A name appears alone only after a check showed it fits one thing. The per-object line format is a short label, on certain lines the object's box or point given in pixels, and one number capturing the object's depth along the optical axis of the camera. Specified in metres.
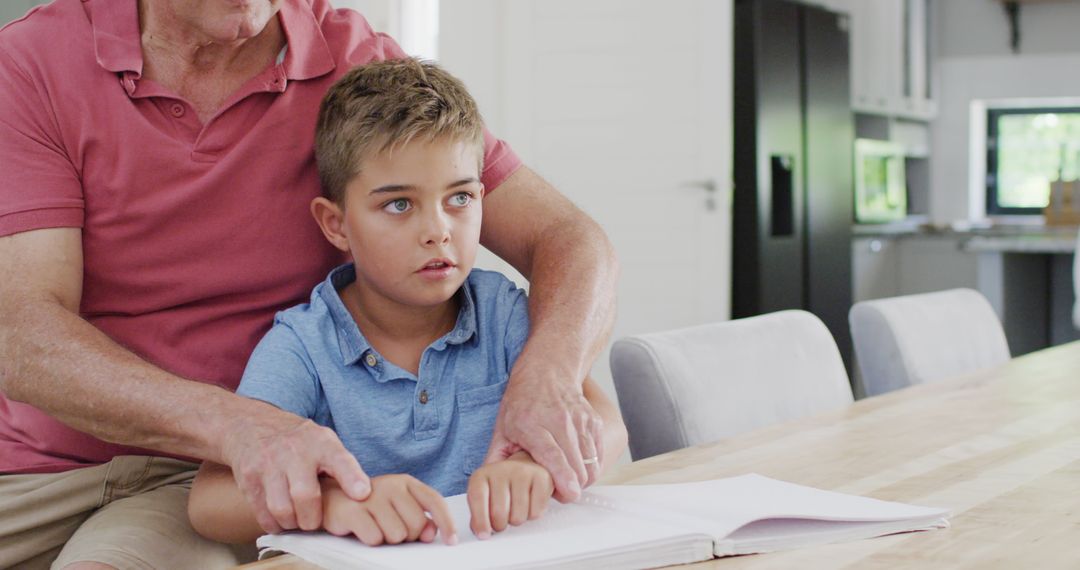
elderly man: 1.27
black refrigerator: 5.00
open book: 0.90
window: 6.39
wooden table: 0.94
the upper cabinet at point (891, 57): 6.16
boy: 1.29
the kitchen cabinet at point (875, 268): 5.84
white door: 4.09
